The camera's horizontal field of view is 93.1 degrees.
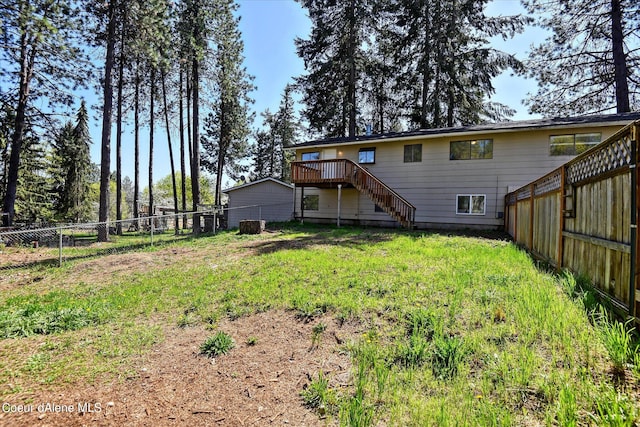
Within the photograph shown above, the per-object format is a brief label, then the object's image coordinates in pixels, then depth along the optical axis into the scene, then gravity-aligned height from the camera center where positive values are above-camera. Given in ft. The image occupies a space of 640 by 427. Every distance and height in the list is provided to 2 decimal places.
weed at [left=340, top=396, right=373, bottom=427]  7.37 -5.08
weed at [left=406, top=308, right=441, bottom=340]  11.19 -4.25
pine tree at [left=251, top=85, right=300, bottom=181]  115.65 +27.81
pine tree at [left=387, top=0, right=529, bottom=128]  62.59 +34.54
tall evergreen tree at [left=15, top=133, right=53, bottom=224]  65.57 +4.90
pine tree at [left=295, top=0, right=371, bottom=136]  67.23 +35.41
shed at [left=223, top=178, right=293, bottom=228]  69.77 +2.92
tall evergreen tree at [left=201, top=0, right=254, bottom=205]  55.83 +27.15
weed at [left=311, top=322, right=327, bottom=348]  11.79 -4.96
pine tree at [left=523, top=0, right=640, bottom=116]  48.75 +26.92
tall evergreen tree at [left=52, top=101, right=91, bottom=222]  75.82 +8.97
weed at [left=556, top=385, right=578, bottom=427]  6.18 -4.11
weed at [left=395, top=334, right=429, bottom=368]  9.60 -4.58
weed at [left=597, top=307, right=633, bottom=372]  7.37 -3.26
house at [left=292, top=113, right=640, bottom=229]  40.37 +7.18
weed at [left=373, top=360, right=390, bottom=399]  8.59 -4.86
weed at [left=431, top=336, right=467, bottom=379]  8.89 -4.45
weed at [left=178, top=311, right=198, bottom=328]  14.38 -5.32
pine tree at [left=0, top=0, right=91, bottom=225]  37.32 +20.67
